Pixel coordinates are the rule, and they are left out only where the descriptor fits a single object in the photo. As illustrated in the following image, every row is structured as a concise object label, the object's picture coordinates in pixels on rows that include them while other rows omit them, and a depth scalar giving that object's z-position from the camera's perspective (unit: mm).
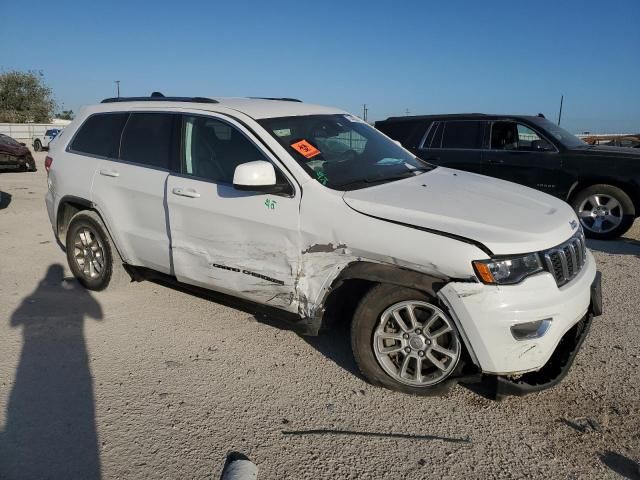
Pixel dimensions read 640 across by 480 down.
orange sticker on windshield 3629
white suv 2826
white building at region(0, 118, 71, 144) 43062
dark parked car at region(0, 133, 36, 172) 15977
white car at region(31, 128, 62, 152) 34334
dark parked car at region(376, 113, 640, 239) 7504
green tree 61656
